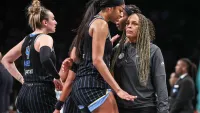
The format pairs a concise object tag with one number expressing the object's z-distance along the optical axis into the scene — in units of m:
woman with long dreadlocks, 7.11
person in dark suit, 13.16
